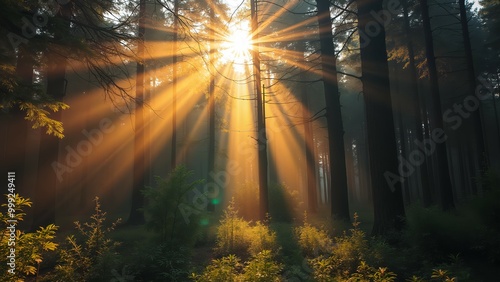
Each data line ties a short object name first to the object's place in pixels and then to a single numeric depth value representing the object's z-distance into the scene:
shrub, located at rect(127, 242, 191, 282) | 5.62
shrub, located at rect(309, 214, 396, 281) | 5.34
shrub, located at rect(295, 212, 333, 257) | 7.23
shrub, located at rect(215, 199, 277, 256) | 7.54
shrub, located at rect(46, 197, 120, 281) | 4.78
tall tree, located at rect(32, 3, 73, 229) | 9.20
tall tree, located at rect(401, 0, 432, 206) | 16.69
